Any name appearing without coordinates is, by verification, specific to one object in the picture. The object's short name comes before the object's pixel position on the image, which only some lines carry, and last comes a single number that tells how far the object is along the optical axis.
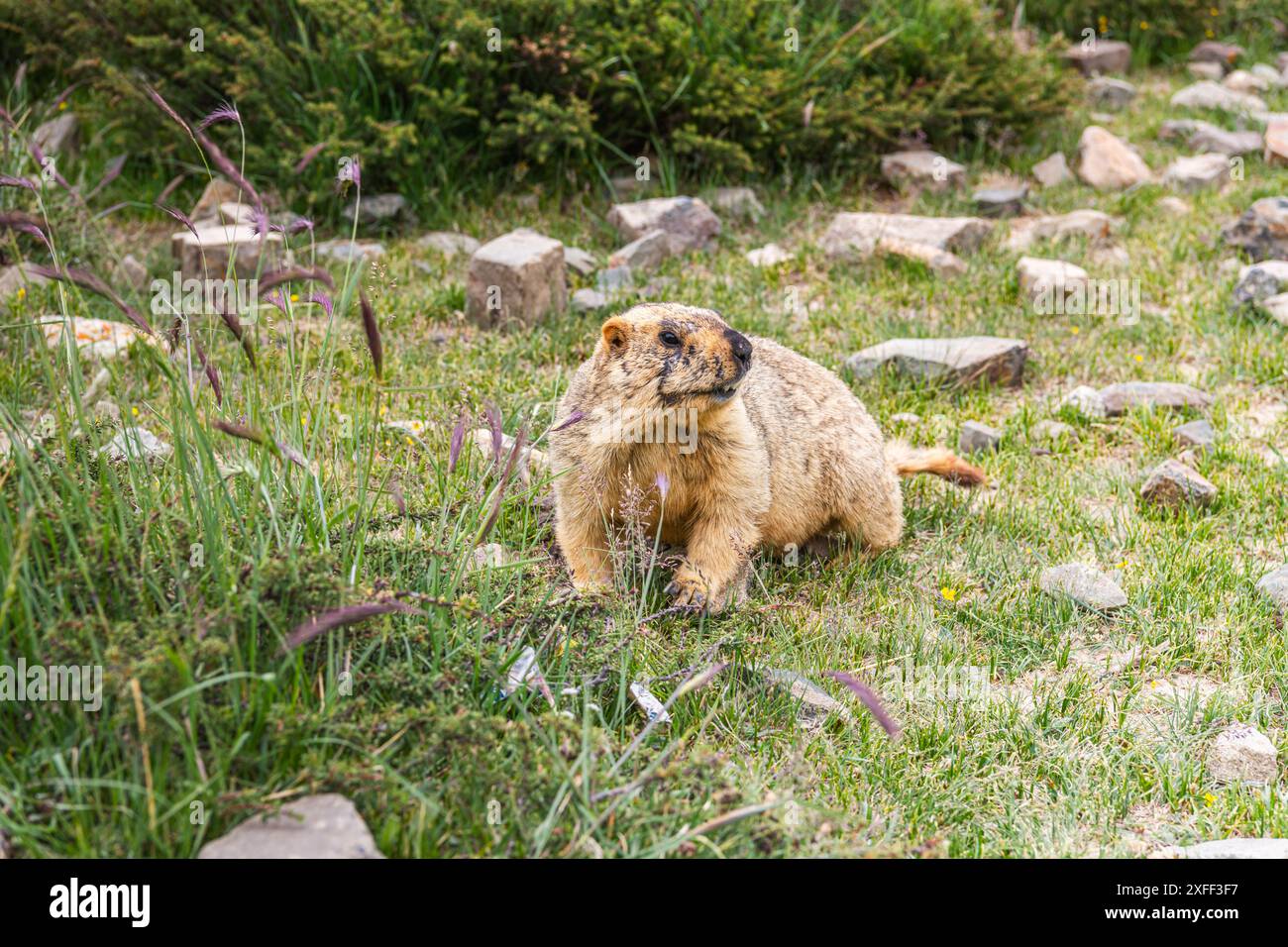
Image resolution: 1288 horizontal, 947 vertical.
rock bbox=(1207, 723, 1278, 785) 3.74
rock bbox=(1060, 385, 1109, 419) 6.36
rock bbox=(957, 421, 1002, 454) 6.07
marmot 4.32
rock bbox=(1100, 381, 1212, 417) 6.33
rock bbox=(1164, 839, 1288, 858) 3.18
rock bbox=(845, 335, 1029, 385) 6.56
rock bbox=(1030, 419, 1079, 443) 6.17
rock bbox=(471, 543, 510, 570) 4.00
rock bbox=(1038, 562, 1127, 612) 4.64
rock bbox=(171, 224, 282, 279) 7.16
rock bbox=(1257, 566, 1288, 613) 4.62
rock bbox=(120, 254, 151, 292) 7.23
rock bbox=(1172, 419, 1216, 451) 5.98
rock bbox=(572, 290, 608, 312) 7.05
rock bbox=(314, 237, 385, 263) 7.45
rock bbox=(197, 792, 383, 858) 2.70
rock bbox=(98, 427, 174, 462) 3.54
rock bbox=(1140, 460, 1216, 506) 5.43
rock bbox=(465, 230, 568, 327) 6.80
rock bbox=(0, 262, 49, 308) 6.77
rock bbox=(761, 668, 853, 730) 3.96
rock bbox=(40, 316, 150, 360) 6.26
